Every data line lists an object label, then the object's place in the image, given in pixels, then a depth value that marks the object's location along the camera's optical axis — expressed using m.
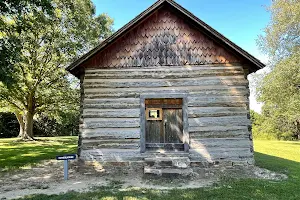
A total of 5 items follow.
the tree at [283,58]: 19.62
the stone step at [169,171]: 8.05
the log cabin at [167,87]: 9.06
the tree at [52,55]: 18.44
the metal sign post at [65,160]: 8.15
